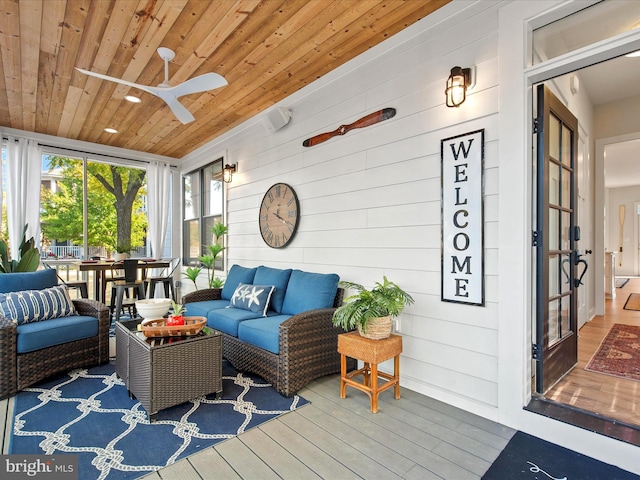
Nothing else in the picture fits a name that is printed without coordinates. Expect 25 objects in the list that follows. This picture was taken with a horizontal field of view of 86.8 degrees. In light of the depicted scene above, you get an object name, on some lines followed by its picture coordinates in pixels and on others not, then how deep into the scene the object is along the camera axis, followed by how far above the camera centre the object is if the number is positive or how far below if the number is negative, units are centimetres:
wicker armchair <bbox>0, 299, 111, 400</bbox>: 260 -100
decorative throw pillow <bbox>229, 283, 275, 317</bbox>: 331 -59
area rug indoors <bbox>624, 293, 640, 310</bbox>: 543 -107
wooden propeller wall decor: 288 +107
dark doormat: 168 -117
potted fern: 242 -51
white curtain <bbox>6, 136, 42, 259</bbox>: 490 +74
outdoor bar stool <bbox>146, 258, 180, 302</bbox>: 543 -69
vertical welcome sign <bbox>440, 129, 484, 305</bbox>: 231 +15
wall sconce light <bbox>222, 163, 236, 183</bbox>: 503 +101
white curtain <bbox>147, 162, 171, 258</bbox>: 630 +58
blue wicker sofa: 264 -74
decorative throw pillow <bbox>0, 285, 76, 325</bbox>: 287 -59
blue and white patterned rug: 186 -120
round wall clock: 389 +29
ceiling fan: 269 +128
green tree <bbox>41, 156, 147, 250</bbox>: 555 +60
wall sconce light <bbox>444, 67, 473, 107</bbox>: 233 +108
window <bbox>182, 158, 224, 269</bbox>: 562 +57
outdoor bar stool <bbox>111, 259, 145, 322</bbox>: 454 -65
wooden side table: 234 -83
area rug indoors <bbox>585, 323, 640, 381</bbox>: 280 -108
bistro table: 489 -42
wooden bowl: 245 -65
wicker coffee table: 225 -91
